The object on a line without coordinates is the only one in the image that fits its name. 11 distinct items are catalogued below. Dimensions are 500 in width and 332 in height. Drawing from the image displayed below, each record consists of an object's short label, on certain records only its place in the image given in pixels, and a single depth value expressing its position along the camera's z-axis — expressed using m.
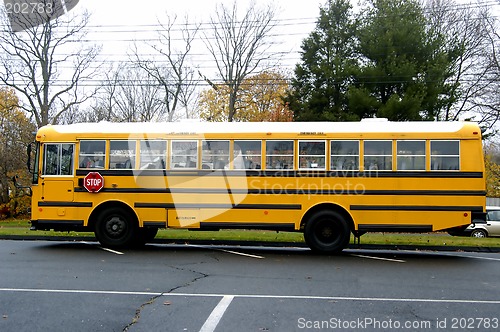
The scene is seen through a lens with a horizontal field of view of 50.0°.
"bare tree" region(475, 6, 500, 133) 35.66
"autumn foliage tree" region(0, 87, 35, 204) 34.97
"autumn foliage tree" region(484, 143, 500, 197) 38.44
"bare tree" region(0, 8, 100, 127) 35.22
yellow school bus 12.50
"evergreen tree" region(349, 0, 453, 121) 28.88
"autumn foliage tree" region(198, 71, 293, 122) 40.84
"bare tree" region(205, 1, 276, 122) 37.94
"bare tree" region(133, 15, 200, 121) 39.62
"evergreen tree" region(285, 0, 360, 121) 31.93
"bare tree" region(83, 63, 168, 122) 45.47
